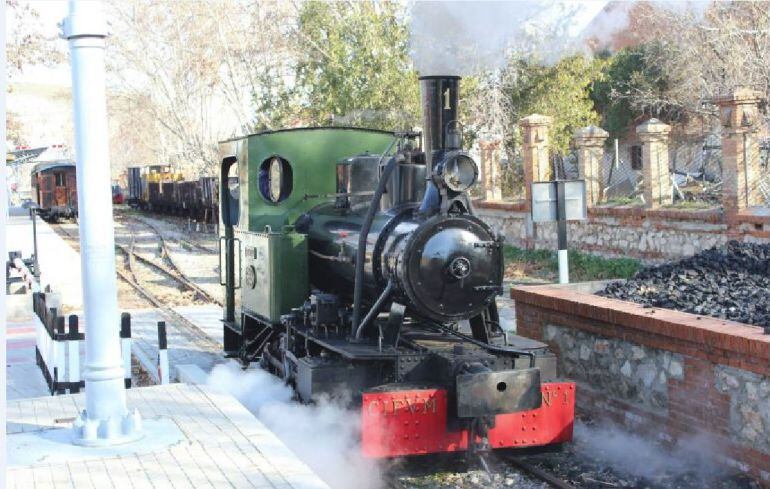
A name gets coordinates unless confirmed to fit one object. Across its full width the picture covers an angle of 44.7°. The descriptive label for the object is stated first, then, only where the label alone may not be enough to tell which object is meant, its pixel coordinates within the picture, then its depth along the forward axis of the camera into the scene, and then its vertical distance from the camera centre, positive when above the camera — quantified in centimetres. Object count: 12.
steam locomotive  612 -95
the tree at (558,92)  2272 +228
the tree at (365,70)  2203 +293
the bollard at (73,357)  856 -142
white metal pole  568 -22
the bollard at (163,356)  863 -145
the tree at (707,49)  1986 +291
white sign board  951 -16
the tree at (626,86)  2711 +289
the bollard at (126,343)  858 -131
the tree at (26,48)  2409 +410
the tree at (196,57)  2772 +467
